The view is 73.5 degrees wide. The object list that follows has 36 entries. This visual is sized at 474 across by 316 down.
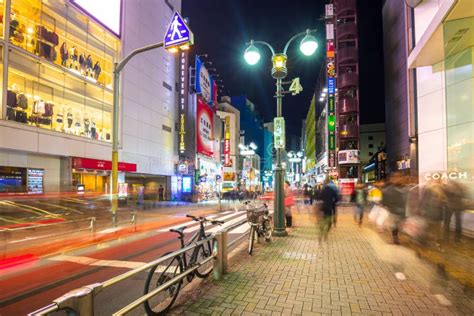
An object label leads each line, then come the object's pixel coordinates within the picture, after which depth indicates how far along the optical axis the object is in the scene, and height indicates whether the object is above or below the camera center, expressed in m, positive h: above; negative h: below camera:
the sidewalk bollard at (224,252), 6.19 -1.59
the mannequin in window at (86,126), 21.87 +3.19
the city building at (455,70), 7.88 +2.73
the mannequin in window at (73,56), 20.75 +7.63
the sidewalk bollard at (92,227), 11.56 -2.04
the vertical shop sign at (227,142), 60.03 +5.78
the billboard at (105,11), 21.41 +11.47
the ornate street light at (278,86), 10.91 +3.00
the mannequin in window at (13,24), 16.08 +7.57
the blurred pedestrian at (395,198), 8.49 -0.73
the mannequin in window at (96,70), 23.04 +7.47
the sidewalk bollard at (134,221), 13.84 -2.20
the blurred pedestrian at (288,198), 12.35 -1.05
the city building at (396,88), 29.36 +8.57
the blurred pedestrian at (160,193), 32.62 -2.23
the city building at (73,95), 16.39 +5.19
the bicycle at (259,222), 8.72 -1.53
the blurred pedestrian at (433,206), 6.78 -0.75
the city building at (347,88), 42.91 +11.47
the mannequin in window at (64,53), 19.84 +7.47
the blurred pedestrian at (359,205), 15.01 -1.68
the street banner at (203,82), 41.41 +12.61
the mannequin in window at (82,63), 21.67 +7.50
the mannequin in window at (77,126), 21.02 +3.07
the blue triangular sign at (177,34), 10.64 +4.69
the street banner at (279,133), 11.64 +1.41
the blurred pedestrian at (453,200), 7.12 -0.65
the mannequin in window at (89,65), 22.25 +7.54
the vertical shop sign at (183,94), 36.84 +9.10
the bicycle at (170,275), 4.49 -1.61
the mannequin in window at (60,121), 19.35 +3.16
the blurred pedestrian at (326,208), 9.45 -1.10
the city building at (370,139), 61.35 +6.34
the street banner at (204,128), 42.31 +6.18
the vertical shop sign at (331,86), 43.88 +11.86
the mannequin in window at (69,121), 20.30 +3.32
